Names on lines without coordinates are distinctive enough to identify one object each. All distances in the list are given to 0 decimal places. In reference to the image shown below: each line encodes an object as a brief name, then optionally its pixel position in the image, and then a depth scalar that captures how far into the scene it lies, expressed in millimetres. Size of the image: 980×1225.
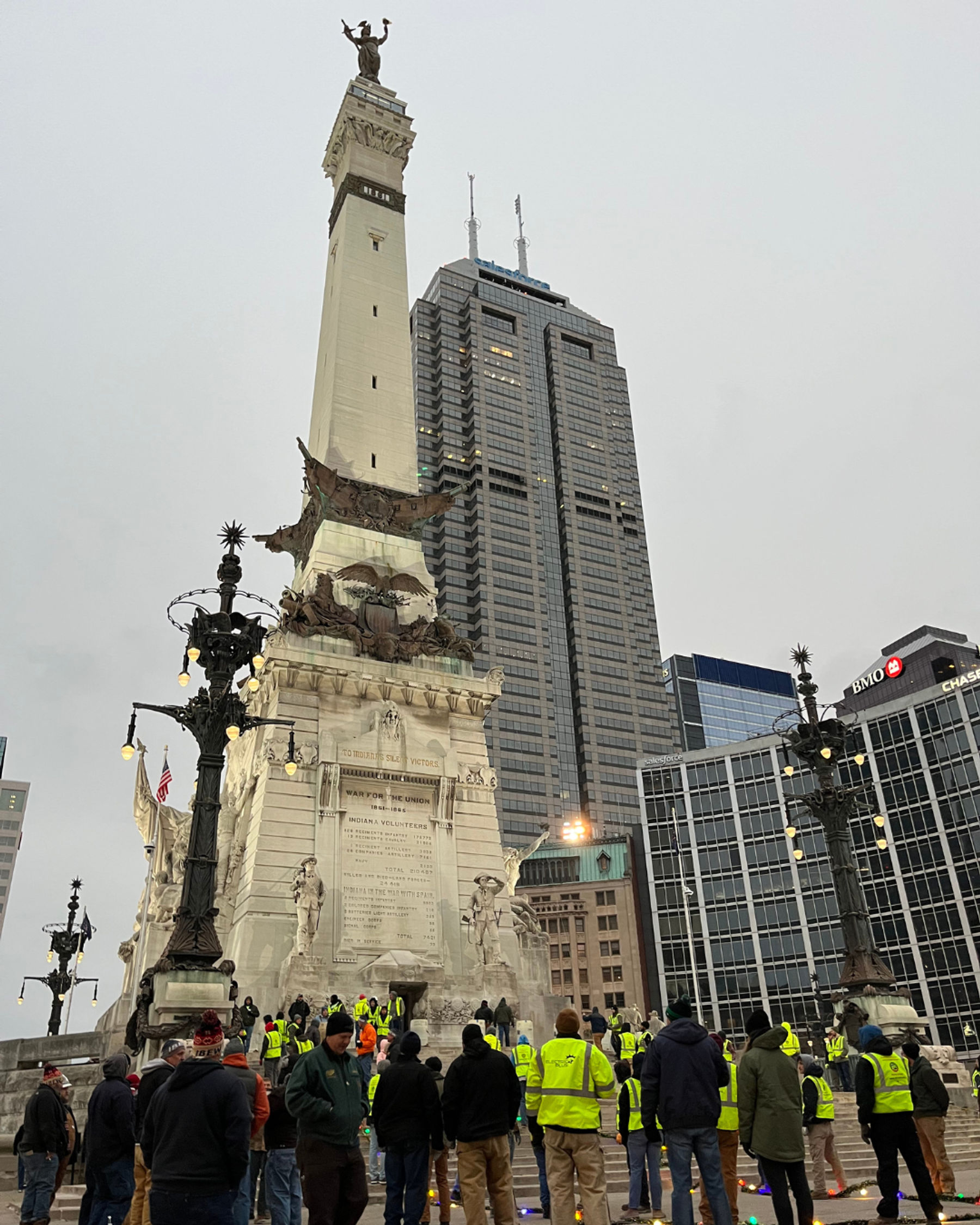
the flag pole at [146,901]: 27000
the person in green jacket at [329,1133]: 7172
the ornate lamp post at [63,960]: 36406
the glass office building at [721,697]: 154500
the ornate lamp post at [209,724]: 17078
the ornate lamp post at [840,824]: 22500
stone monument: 26062
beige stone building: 80438
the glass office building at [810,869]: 61906
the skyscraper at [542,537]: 108750
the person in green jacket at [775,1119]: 8125
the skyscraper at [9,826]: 148125
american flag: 28906
